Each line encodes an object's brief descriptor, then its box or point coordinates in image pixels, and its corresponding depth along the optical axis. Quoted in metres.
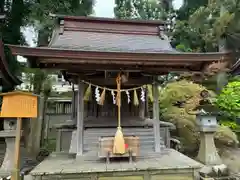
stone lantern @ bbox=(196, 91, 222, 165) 6.53
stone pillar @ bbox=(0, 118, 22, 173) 5.48
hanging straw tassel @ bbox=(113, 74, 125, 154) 5.04
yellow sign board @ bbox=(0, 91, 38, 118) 3.99
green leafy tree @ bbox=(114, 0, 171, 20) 20.91
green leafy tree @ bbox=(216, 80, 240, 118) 9.38
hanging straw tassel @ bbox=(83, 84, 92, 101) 5.82
